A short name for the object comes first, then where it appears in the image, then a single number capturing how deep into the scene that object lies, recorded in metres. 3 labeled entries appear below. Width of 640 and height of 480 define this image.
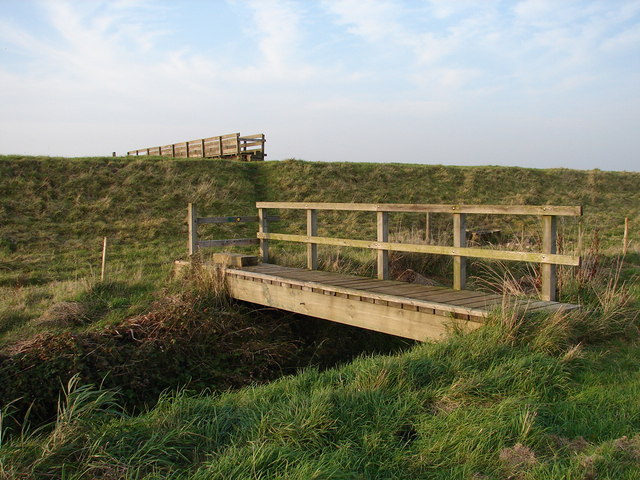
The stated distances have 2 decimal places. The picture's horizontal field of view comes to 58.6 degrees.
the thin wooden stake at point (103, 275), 11.10
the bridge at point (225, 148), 29.36
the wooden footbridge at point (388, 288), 6.13
